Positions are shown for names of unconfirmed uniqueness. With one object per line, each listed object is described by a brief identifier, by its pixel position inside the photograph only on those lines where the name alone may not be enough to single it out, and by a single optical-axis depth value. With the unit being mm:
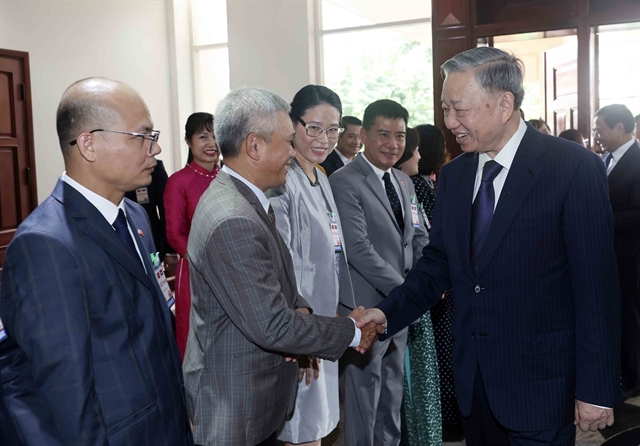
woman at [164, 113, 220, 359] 3627
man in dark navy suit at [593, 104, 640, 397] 4035
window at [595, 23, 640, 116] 5531
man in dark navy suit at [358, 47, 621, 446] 1640
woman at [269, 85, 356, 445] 2420
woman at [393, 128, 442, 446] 3020
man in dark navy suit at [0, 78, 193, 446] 1179
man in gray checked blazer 1613
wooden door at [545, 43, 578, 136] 5812
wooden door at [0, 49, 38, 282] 6441
